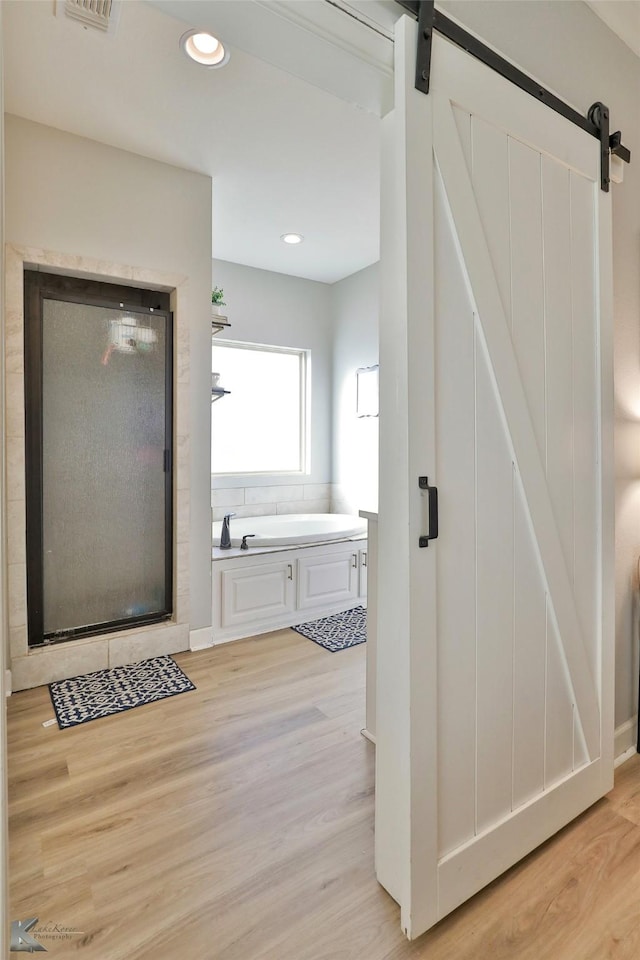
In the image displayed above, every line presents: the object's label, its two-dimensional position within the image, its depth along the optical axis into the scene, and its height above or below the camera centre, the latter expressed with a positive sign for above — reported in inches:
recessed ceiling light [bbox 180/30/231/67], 79.0 +66.9
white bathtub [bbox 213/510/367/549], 146.2 -19.1
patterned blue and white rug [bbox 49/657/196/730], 94.8 -44.2
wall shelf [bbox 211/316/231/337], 129.2 +37.2
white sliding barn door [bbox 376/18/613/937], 50.1 -1.2
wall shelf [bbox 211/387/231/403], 134.6 +20.4
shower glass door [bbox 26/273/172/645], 105.9 +2.2
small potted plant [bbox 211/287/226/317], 130.0 +43.3
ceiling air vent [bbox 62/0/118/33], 72.8 +66.5
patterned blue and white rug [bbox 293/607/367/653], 128.6 -43.1
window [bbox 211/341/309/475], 178.1 +21.5
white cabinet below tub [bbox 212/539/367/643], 130.1 -32.5
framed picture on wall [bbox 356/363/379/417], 176.4 +27.6
